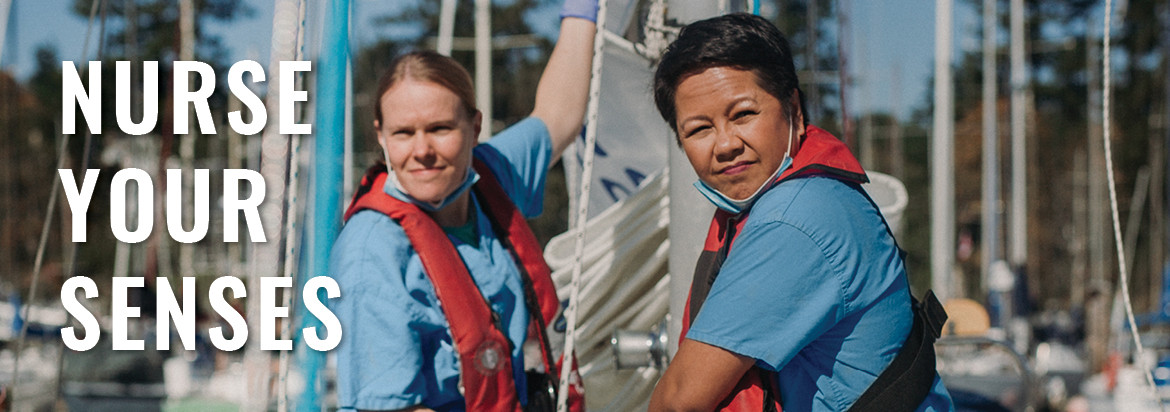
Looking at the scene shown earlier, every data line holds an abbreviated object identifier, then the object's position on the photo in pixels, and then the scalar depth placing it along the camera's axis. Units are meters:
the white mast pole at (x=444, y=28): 11.81
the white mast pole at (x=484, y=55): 16.09
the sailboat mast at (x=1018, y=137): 18.03
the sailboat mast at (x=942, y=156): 13.02
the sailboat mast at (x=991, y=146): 16.02
